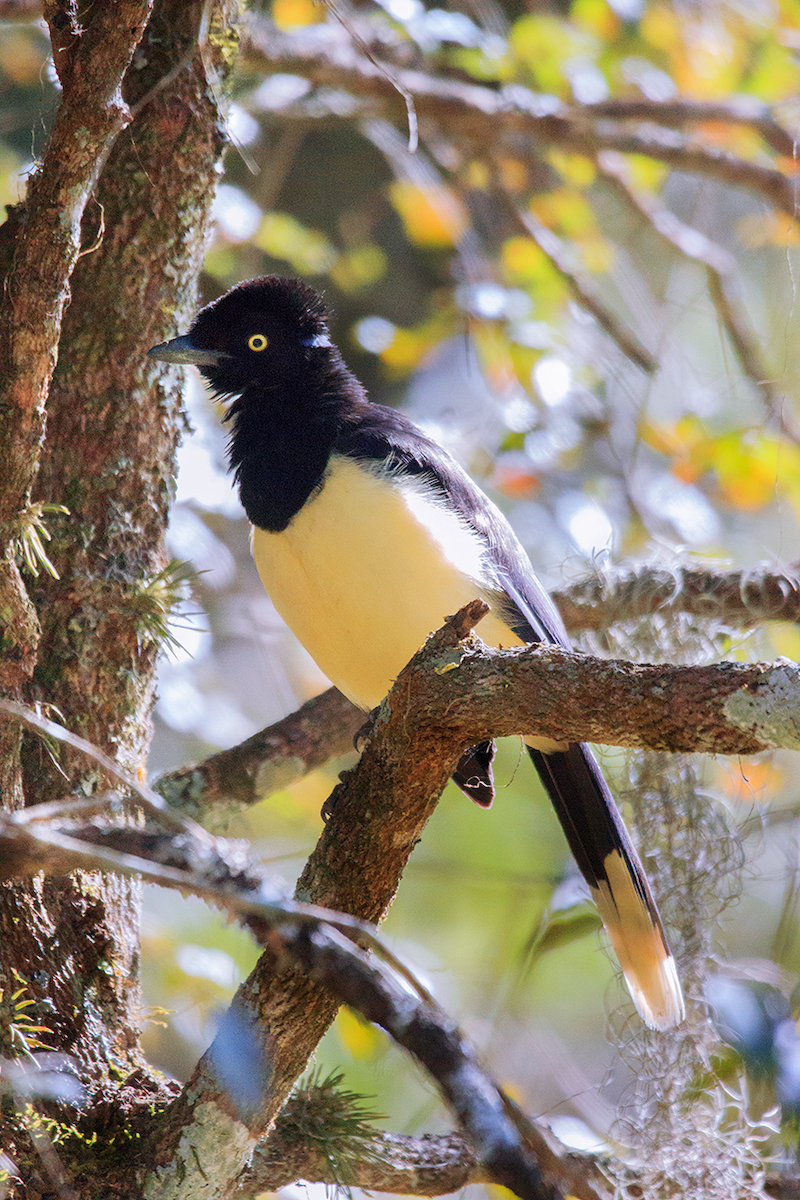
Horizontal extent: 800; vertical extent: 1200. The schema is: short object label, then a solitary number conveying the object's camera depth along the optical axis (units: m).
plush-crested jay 5.52
